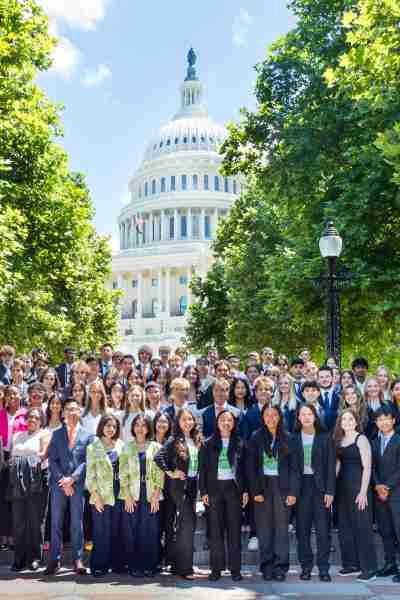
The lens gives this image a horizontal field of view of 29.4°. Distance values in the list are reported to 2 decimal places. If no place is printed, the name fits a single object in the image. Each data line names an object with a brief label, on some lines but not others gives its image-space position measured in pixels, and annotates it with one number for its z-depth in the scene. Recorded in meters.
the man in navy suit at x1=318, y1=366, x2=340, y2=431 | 10.67
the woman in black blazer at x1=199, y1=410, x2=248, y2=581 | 9.16
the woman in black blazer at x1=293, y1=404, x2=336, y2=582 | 9.16
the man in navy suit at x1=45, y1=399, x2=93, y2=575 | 9.30
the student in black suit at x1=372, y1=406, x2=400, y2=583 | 9.16
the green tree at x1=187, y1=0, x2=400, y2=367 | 18.89
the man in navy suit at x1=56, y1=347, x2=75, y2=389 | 15.27
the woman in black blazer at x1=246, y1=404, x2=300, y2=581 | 9.18
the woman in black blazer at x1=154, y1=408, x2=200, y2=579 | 9.14
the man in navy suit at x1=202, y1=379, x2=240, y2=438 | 10.00
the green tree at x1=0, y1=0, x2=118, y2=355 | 21.09
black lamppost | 14.67
